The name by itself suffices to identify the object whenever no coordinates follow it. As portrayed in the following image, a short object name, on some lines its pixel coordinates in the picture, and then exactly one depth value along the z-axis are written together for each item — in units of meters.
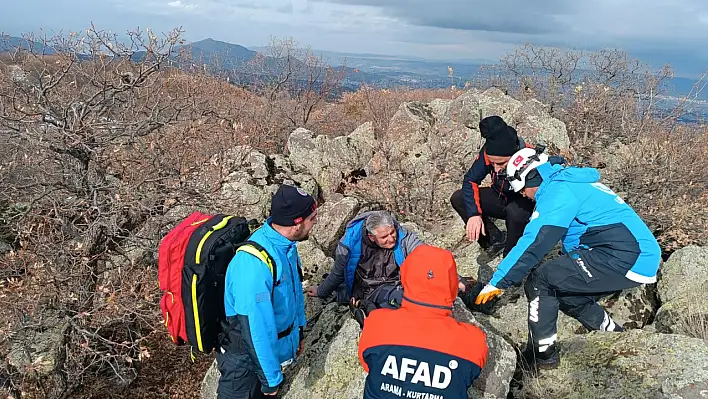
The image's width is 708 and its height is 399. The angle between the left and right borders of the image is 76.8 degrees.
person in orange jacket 2.85
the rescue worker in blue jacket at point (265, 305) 3.41
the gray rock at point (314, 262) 6.45
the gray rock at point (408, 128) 10.05
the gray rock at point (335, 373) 4.10
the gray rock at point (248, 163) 8.66
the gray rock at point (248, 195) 8.06
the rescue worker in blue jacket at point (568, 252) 3.96
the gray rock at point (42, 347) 5.09
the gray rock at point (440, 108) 10.49
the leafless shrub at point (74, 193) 4.68
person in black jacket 4.94
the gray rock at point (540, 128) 9.24
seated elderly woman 4.65
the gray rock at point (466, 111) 9.87
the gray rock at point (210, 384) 4.84
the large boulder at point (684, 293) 4.69
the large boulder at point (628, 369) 3.56
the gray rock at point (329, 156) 9.93
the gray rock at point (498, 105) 9.70
